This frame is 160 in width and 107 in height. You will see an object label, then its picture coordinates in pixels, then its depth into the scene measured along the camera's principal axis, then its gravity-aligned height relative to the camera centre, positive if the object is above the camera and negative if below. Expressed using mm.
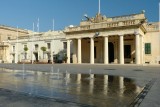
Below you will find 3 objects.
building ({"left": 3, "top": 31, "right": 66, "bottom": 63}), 55691 +3970
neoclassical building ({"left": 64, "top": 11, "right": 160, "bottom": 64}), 37844 +4402
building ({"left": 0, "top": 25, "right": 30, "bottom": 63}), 67938 +9307
